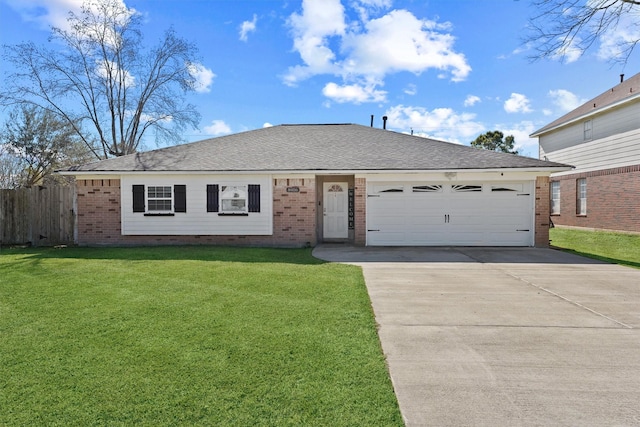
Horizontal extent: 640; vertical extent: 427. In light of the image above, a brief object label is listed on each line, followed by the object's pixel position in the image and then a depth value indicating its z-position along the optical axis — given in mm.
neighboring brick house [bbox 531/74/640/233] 14758
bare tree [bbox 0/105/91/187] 23797
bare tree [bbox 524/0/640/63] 11492
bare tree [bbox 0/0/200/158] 21120
